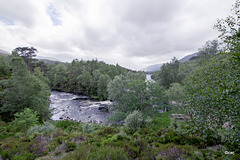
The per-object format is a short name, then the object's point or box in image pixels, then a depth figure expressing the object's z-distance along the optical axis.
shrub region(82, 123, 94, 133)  12.01
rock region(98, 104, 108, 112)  30.09
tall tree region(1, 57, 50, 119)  15.45
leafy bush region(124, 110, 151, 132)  10.52
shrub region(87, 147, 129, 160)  3.77
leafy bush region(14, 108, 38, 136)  9.92
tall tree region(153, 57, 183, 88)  45.03
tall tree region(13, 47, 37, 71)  42.70
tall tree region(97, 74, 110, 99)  43.75
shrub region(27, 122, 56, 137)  9.41
